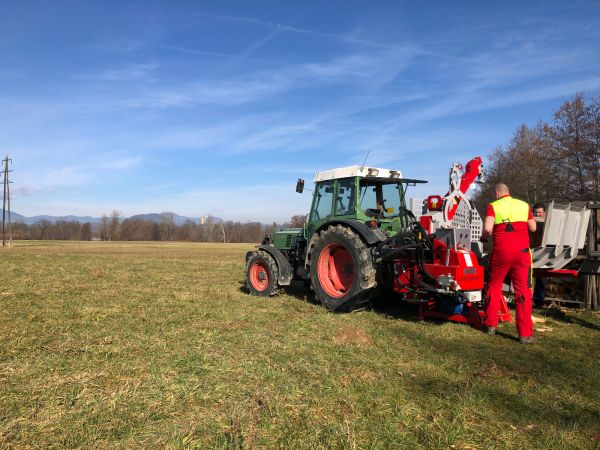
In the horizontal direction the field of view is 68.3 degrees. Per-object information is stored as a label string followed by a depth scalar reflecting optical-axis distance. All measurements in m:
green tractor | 6.68
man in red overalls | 5.52
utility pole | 43.44
